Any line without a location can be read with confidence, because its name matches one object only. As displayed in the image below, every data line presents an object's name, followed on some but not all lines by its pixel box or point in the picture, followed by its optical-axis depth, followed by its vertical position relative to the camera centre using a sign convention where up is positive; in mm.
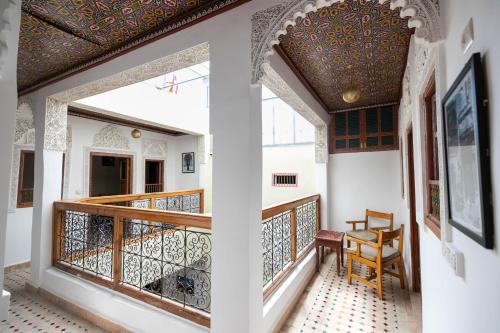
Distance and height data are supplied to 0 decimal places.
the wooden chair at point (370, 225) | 3375 -829
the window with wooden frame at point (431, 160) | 1492 +101
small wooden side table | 3305 -928
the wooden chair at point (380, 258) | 2633 -982
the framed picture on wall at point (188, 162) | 6332 +384
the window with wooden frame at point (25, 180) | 3924 -48
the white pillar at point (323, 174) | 4297 +34
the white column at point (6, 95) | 583 +210
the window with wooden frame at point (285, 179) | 5496 -71
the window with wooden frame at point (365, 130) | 4055 +821
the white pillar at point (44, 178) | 3006 -13
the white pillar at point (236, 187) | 1617 -75
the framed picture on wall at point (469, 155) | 695 +68
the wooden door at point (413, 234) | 2777 -684
